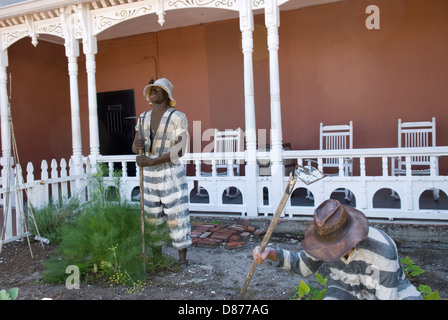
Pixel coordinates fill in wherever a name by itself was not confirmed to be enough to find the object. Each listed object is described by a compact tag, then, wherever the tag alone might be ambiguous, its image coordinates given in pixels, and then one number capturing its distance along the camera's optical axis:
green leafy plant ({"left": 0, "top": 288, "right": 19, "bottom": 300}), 2.47
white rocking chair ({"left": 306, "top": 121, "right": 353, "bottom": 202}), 6.69
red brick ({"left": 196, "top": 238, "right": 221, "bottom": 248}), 4.85
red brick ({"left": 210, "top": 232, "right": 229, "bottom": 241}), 5.01
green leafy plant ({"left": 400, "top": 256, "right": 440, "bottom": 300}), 3.37
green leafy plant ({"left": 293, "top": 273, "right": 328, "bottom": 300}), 2.72
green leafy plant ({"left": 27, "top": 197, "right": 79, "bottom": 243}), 5.25
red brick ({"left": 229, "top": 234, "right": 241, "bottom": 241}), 5.04
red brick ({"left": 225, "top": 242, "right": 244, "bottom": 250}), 4.79
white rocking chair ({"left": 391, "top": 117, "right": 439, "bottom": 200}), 6.23
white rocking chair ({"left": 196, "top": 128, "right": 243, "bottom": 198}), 7.23
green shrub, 3.70
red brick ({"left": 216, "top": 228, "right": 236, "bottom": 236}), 5.20
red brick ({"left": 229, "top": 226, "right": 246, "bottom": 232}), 5.36
